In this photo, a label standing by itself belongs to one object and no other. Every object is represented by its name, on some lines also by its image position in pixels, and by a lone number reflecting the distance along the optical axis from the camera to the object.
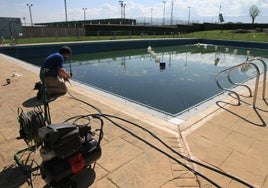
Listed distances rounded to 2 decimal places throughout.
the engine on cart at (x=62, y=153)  1.66
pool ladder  3.88
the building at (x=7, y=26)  19.10
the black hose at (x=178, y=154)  2.04
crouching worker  4.05
